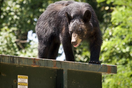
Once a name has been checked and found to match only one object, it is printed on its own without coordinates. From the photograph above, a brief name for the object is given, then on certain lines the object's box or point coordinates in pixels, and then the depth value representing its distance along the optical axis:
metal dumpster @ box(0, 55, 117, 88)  8.48
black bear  12.98
